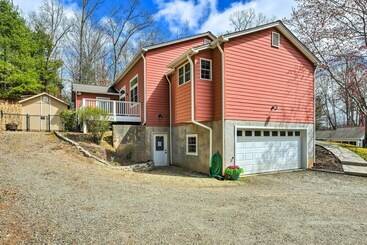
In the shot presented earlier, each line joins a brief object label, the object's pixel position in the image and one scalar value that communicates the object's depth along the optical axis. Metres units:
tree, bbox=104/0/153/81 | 34.66
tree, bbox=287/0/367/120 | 17.30
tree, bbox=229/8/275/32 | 32.75
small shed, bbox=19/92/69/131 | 22.33
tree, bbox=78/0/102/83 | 32.53
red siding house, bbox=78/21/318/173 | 11.80
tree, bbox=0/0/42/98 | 26.83
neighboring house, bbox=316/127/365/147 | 32.31
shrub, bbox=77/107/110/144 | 15.02
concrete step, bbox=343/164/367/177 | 11.95
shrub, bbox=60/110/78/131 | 17.94
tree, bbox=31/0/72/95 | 30.61
